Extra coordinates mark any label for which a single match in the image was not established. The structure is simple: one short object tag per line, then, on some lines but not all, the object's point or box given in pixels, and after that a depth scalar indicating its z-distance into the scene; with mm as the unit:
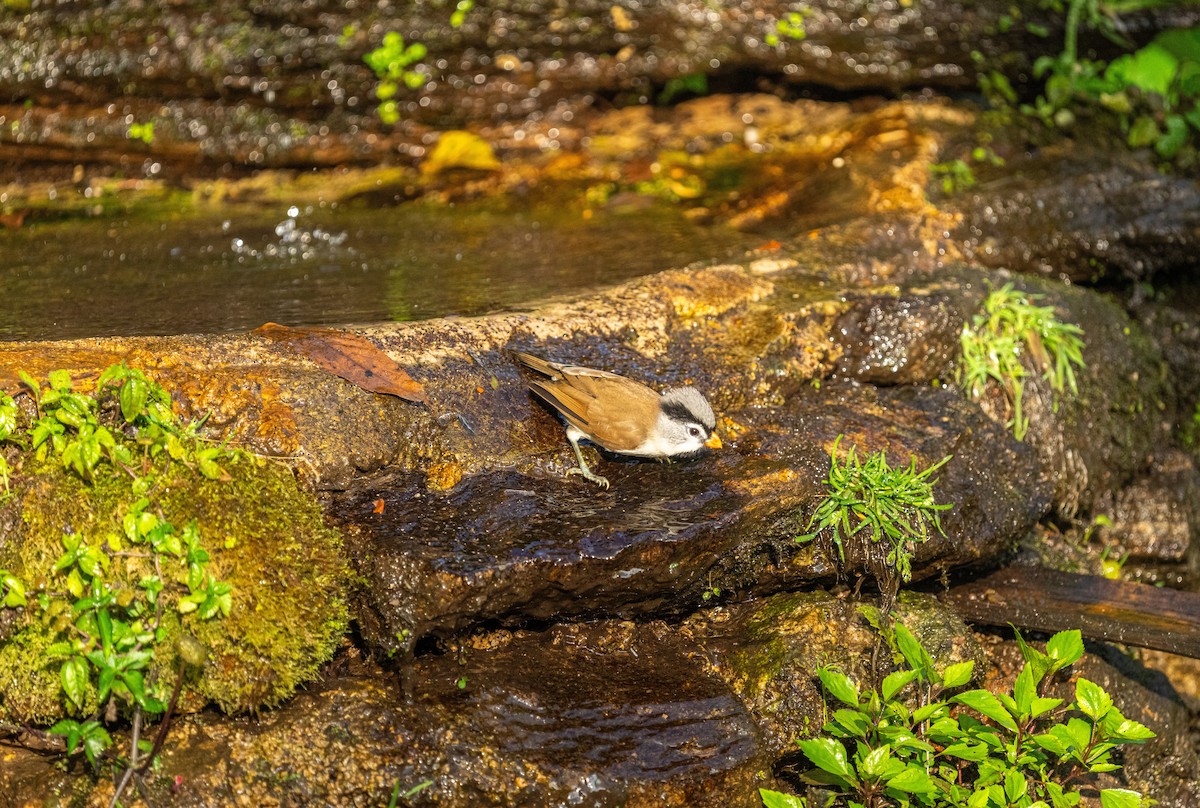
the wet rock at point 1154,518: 13281
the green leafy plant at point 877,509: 9281
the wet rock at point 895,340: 11406
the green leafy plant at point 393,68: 17312
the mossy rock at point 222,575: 7258
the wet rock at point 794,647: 8711
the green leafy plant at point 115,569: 7090
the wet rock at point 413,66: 16703
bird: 9234
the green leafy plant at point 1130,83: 16375
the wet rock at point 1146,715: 10695
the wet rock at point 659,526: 7863
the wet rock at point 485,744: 7445
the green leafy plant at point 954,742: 8086
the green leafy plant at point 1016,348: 11547
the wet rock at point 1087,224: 14203
